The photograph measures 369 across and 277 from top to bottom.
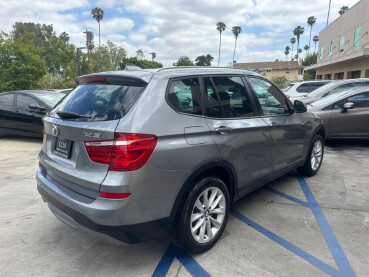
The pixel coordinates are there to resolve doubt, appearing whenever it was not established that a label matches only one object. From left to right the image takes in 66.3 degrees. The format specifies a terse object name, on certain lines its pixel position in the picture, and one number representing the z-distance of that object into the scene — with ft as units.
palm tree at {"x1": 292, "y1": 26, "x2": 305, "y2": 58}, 313.12
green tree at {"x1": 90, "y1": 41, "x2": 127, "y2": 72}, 159.50
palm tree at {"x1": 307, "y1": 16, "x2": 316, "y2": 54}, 294.70
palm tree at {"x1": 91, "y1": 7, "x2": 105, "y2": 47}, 230.68
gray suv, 7.15
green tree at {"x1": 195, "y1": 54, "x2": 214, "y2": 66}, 233.94
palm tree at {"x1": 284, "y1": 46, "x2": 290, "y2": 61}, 372.83
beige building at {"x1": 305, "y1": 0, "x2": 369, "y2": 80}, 67.21
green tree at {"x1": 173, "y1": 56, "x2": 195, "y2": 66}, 223.94
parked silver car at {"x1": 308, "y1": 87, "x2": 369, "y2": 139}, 22.45
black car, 24.16
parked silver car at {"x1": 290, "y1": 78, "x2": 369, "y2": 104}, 31.83
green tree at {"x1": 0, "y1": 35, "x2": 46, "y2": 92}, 48.83
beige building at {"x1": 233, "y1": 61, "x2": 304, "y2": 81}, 220.23
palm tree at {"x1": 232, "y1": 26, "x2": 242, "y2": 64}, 301.22
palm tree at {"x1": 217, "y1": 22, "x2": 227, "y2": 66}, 290.01
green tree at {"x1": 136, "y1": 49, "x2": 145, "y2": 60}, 189.67
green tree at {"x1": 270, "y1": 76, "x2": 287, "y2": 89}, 128.68
